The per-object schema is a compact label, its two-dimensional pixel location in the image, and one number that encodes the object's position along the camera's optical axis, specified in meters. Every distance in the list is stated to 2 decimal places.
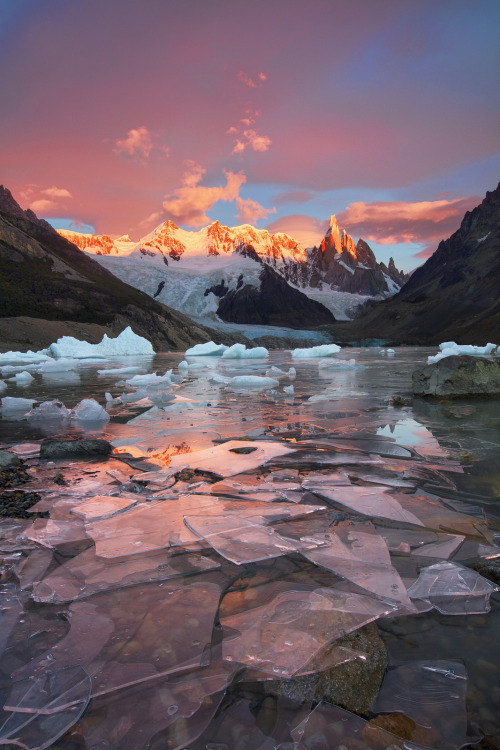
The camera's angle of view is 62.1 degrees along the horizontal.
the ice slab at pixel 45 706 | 1.83
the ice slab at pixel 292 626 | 2.21
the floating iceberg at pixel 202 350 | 50.50
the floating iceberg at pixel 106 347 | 48.09
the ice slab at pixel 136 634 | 2.19
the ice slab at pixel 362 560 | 2.81
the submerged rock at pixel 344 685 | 2.01
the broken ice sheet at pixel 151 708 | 1.83
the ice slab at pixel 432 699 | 1.83
